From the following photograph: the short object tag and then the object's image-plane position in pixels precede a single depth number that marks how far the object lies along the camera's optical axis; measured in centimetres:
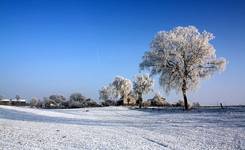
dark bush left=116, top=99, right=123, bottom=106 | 5684
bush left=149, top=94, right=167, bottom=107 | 5088
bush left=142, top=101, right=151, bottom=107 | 5022
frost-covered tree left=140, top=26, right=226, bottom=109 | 3074
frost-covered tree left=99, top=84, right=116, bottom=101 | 6799
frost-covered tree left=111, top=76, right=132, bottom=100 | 6397
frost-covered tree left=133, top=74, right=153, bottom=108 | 5316
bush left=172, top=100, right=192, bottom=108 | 4594
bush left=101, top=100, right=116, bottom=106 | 5516
